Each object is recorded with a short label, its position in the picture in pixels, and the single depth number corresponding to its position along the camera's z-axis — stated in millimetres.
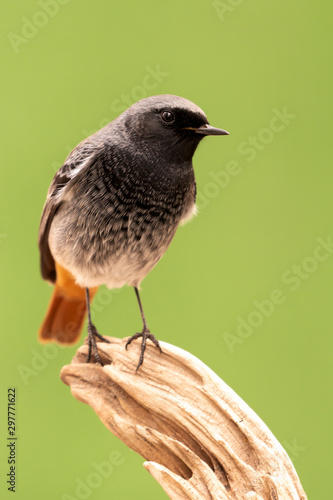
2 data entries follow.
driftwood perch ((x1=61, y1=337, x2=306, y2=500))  5797
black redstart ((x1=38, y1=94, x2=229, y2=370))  6602
